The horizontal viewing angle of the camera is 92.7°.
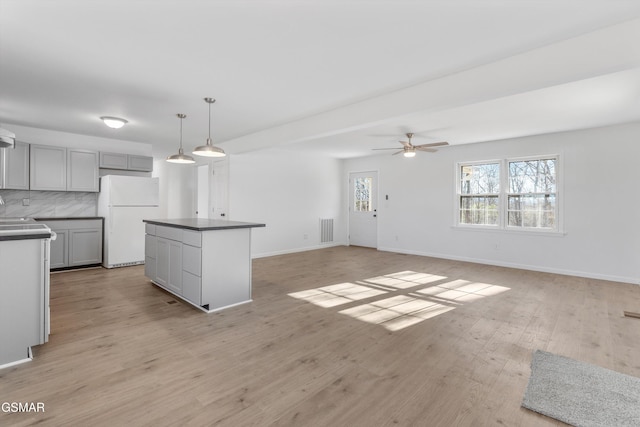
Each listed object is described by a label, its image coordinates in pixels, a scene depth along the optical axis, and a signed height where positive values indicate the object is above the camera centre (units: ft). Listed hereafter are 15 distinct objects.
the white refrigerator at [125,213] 17.78 +0.04
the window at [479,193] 20.25 +1.53
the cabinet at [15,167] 15.75 +2.42
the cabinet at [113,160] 19.15 +3.40
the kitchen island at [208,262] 10.86 -1.82
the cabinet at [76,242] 16.79 -1.65
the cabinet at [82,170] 17.90 +2.60
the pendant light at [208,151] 12.12 +2.54
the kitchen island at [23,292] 7.26 -1.94
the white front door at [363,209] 26.84 +0.54
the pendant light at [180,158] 14.58 +2.67
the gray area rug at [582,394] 5.74 -3.72
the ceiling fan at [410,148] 17.79 +3.97
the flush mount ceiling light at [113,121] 14.69 +4.47
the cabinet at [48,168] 16.70 +2.55
